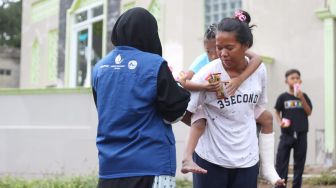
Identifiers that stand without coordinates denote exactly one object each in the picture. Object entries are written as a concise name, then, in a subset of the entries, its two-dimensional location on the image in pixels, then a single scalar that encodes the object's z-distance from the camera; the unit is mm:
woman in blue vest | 3172
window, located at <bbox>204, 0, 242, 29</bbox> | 11500
